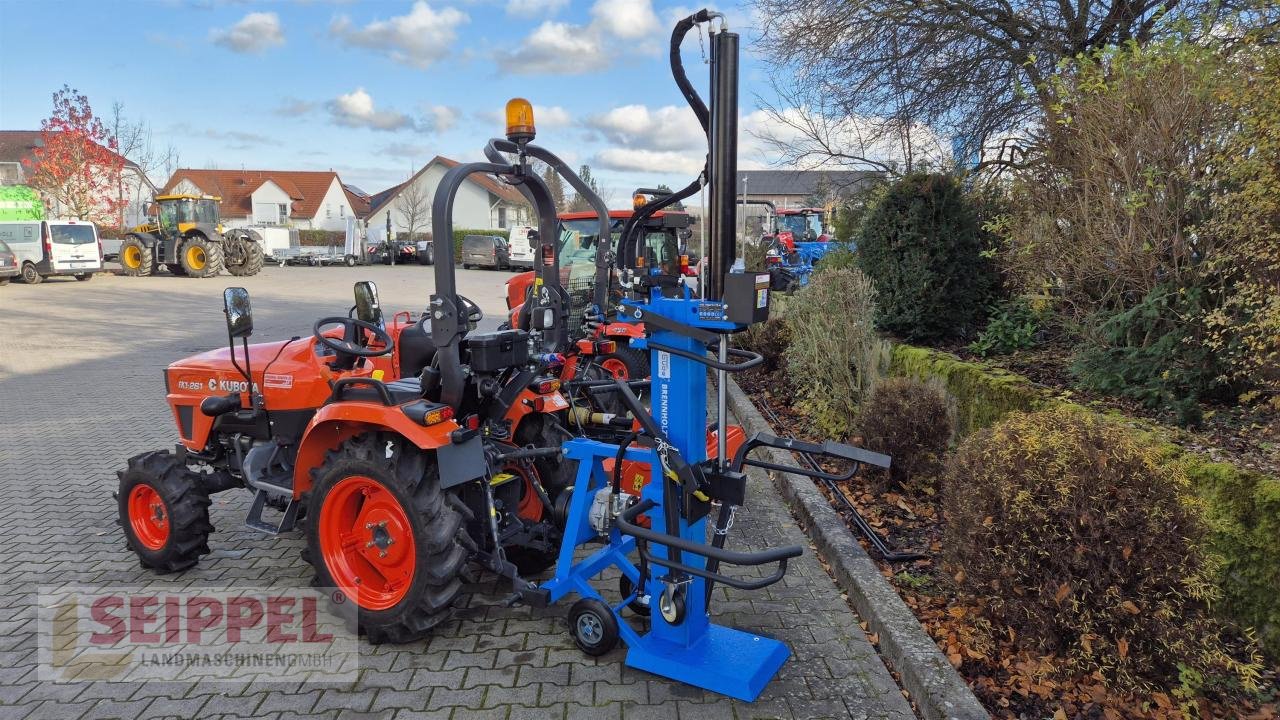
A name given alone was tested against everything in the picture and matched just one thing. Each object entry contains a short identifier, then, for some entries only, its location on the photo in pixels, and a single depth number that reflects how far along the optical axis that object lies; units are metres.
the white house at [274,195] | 54.47
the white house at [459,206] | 50.22
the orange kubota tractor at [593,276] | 7.90
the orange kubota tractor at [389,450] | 3.33
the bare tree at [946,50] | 8.58
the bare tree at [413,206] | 49.34
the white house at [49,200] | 37.66
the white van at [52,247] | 23.31
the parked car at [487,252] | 34.69
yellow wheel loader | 25.84
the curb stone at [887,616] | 2.80
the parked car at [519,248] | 31.47
